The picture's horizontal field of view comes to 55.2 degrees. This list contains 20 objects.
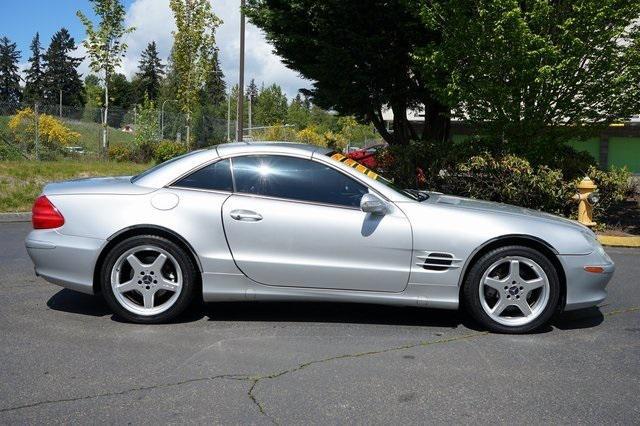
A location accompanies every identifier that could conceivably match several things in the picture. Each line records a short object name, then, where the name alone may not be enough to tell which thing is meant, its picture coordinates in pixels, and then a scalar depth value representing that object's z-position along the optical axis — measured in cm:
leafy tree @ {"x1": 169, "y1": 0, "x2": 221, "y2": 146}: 2369
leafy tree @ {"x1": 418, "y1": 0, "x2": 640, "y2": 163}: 921
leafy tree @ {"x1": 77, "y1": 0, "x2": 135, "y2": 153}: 2052
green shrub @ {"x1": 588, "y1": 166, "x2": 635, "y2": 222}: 1010
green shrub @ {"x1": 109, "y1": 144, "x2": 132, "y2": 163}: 2031
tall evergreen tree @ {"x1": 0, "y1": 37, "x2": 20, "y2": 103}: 12062
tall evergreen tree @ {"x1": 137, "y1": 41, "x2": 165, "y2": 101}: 11506
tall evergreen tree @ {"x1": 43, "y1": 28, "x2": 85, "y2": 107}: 11375
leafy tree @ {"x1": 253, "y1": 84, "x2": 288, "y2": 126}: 6931
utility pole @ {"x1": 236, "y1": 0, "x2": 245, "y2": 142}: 2225
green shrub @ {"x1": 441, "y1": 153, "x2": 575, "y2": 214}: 998
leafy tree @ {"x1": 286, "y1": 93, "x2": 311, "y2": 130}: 7038
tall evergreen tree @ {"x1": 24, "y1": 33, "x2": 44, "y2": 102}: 11431
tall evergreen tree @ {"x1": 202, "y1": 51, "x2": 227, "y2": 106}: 11078
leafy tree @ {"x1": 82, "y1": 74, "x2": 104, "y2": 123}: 2200
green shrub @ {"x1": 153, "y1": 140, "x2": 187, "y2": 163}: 2023
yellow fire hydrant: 930
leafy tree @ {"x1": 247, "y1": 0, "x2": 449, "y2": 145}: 1389
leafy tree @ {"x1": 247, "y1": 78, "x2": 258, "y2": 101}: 13168
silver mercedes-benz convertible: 467
